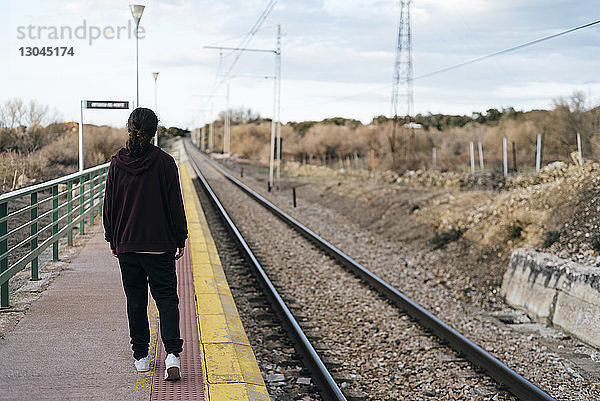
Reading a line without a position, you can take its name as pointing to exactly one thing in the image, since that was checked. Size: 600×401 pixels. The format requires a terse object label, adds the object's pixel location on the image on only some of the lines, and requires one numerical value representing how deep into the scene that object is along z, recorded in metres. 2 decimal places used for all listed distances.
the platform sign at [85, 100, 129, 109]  13.64
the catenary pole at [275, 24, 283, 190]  31.56
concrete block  8.76
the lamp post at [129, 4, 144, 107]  18.38
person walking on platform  4.43
